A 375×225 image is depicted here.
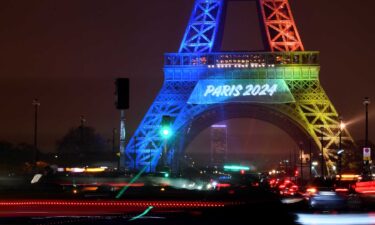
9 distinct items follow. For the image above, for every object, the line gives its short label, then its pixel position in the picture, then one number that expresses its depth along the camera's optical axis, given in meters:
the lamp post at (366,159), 66.72
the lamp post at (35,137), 67.51
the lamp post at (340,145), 75.19
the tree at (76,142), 129.38
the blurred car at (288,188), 50.92
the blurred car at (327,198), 33.16
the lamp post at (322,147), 78.58
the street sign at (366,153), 62.97
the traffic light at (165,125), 49.22
